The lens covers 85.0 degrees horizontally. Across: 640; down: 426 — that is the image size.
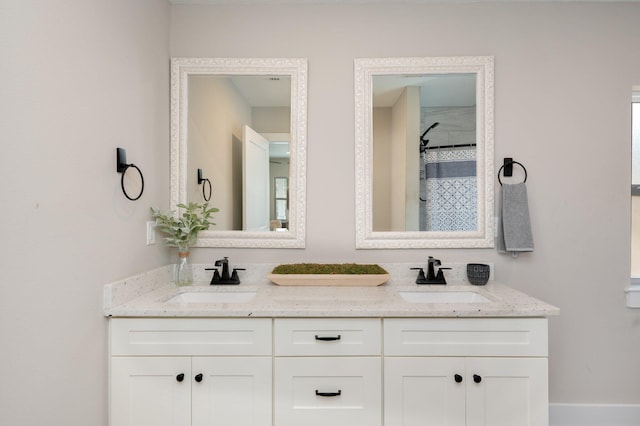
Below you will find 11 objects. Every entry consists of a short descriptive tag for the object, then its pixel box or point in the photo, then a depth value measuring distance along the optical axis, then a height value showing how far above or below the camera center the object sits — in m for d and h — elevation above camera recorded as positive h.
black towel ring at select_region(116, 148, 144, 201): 1.52 +0.20
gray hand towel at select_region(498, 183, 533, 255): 1.92 -0.04
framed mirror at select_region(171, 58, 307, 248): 2.02 +0.38
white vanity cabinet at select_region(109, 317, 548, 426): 1.43 -0.66
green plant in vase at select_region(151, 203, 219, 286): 1.88 -0.10
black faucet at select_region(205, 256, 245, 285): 1.95 -0.36
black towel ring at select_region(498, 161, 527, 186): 1.98 +0.27
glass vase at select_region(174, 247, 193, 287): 1.92 -0.34
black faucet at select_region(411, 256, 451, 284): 1.92 -0.35
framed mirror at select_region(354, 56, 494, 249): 2.00 +0.32
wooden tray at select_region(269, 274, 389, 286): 1.88 -0.36
